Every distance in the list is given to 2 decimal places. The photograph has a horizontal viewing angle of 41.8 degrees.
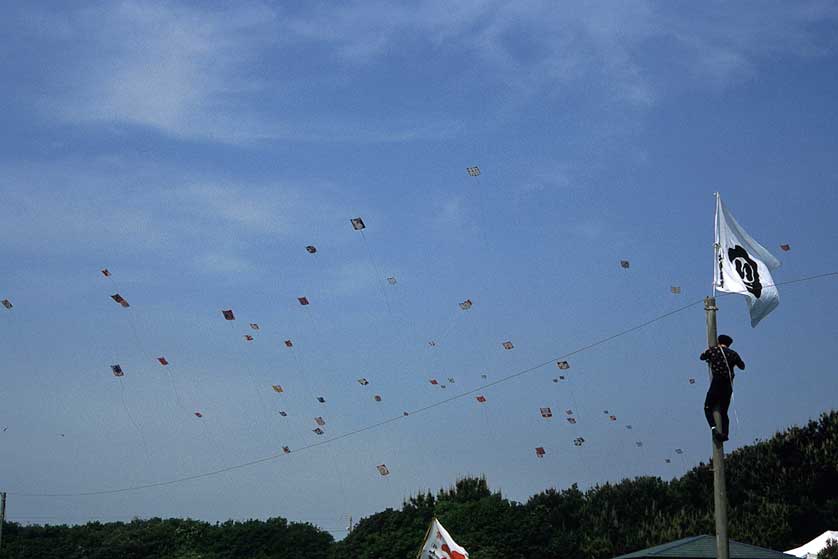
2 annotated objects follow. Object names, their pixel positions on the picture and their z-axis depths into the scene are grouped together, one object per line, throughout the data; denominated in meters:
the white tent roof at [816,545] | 28.69
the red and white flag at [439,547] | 21.83
